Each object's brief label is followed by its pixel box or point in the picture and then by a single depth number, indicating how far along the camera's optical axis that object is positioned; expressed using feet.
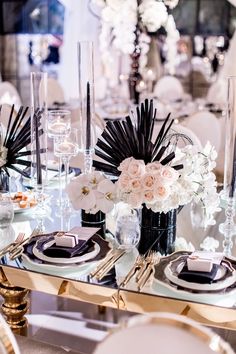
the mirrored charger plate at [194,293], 5.06
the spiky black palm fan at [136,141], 6.42
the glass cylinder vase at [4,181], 7.78
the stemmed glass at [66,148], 7.34
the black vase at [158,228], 6.44
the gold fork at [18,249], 6.02
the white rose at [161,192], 6.05
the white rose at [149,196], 6.07
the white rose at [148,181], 6.08
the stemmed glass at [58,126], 7.75
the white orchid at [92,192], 6.47
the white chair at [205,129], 13.41
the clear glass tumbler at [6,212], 6.60
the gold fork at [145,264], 5.53
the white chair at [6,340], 4.25
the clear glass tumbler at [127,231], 6.16
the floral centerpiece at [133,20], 14.34
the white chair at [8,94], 17.47
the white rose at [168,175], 6.08
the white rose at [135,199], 6.13
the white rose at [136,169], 6.15
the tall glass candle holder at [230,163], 6.57
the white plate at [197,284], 5.16
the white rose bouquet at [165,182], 6.08
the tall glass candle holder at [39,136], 7.22
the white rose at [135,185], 6.11
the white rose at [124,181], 6.17
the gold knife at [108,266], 5.57
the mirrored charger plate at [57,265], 5.64
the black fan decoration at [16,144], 7.83
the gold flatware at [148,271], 5.39
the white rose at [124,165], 6.26
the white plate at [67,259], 5.74
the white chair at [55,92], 19.20
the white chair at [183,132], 10.24
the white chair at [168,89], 20.13
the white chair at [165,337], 3.66
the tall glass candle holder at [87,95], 7.45
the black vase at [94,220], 6.84
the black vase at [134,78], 17.45
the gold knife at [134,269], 5.43
